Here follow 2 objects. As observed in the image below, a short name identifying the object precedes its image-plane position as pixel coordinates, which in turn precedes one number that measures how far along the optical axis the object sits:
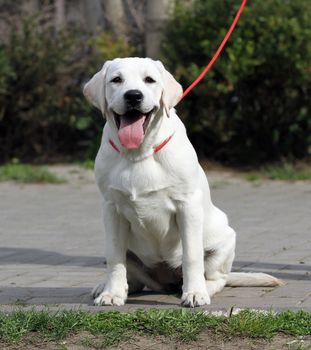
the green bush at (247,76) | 11.84
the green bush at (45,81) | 13.21
